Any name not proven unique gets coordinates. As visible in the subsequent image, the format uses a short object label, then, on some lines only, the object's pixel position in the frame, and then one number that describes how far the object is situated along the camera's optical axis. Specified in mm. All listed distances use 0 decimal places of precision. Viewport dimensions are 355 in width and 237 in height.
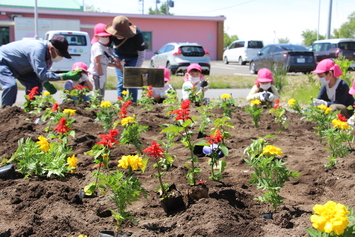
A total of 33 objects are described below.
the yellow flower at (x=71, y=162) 3742
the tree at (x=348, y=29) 61991
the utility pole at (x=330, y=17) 25094
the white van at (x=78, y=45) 19625
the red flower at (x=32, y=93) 6319
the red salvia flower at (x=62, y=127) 3844
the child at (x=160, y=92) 8375
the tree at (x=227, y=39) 68331
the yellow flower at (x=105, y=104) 5047
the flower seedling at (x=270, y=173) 2793
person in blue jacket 6488
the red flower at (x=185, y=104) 3213
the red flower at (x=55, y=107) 4796
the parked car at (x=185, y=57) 19625
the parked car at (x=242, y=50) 30969
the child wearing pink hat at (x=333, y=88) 6500
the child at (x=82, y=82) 7666
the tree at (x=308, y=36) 71838
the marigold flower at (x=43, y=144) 3605
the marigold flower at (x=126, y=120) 3648
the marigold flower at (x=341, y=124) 3911
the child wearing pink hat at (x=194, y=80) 7672
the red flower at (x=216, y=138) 3182
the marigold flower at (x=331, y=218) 1682
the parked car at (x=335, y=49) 21697
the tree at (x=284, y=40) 67725
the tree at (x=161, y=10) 87438
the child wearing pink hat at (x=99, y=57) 7691
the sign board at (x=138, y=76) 7492
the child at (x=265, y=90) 7000
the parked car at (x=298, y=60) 20234
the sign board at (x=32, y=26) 29031
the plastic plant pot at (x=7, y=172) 3553
